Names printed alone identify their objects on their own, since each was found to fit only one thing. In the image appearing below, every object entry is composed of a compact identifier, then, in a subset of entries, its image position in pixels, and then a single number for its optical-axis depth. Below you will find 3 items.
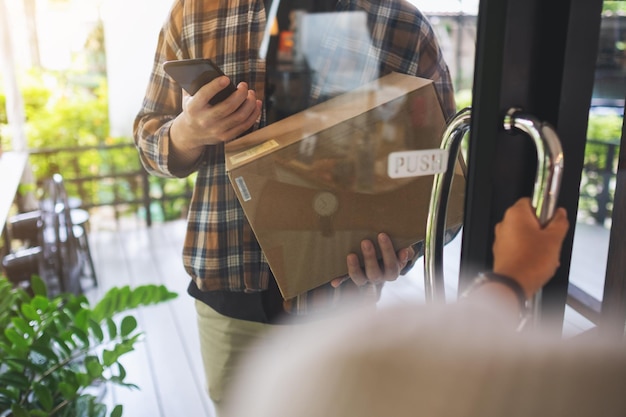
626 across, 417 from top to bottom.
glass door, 0.56
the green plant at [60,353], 1.04
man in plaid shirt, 0.69
